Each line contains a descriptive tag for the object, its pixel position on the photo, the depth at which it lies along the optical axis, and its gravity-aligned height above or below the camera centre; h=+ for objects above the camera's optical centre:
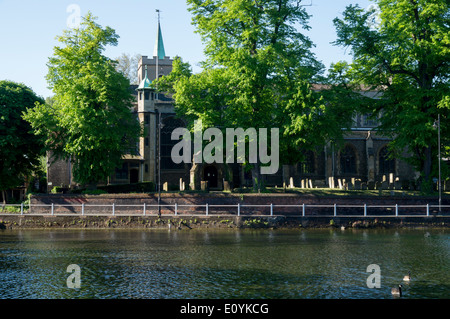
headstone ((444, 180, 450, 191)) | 41.49 -1.39
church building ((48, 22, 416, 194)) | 47.56 +0.45
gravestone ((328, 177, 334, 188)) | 41.97 -1.22
